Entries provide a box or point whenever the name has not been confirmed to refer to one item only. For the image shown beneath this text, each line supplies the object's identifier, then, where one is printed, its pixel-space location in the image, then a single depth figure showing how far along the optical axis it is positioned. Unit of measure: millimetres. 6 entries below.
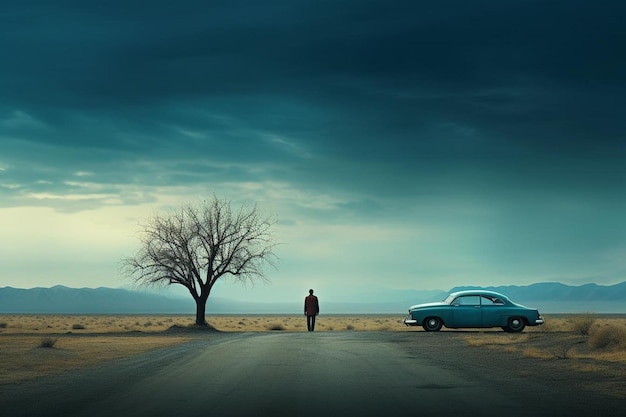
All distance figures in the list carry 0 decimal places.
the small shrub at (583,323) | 33562
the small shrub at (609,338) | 25647
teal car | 36031
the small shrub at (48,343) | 29688
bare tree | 51125
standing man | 41281
